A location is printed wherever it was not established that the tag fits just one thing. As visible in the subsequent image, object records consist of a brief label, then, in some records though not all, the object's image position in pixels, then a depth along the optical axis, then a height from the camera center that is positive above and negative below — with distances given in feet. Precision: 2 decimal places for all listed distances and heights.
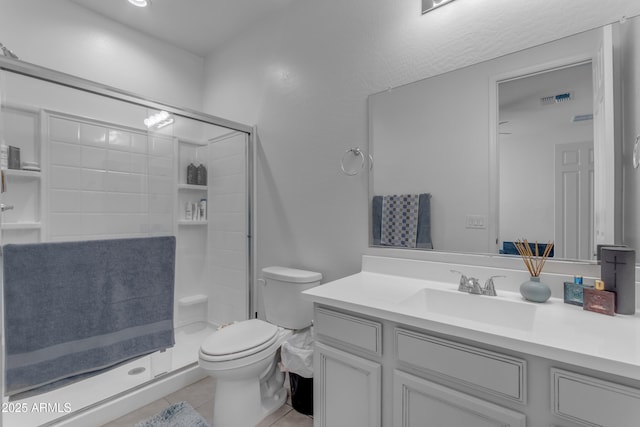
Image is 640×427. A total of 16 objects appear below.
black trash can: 5.40 -3.41
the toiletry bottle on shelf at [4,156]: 4.30 +0.93
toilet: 4.81 -2.39
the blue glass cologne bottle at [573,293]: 3.45 -0.97
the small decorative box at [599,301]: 3.12 -0.97
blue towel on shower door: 4.03 -1.43
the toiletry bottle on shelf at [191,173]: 7.68 +1.08
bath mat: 5.05 -3.69
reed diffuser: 3.57 -0.74
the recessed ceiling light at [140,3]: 6.83 +5.05
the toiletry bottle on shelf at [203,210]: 8.19 +0.11
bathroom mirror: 3.55 +0.99
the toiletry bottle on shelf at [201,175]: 7.86 +1.07
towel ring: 5.68 +1.07
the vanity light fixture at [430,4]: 4.80 +3.52
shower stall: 5.02 +0.54
